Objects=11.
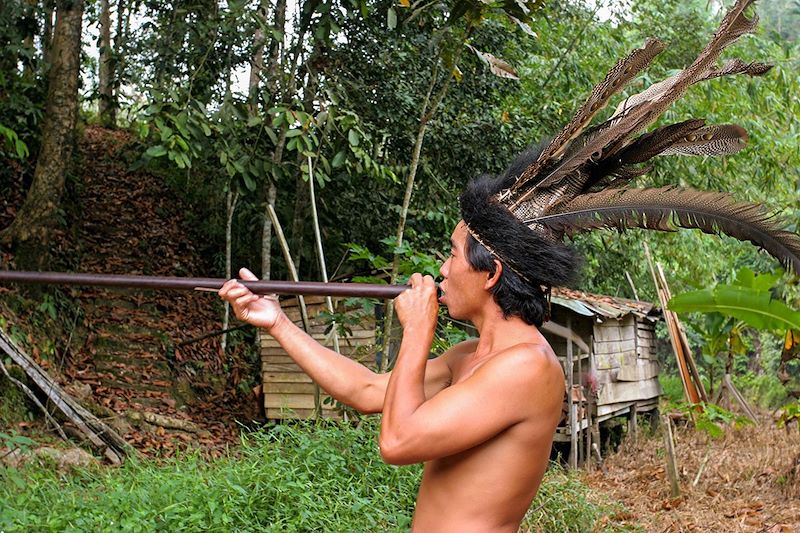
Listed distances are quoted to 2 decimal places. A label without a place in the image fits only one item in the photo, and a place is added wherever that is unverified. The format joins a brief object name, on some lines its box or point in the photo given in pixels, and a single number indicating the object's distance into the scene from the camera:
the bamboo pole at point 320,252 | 6.77
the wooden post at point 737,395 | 11.40
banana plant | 6.67
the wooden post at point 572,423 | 9.18
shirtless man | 1.95
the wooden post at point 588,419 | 9.54
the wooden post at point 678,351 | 11.70
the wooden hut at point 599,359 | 9.59
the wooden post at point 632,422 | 12.04
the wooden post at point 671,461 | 7.13
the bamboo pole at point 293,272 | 6.91
